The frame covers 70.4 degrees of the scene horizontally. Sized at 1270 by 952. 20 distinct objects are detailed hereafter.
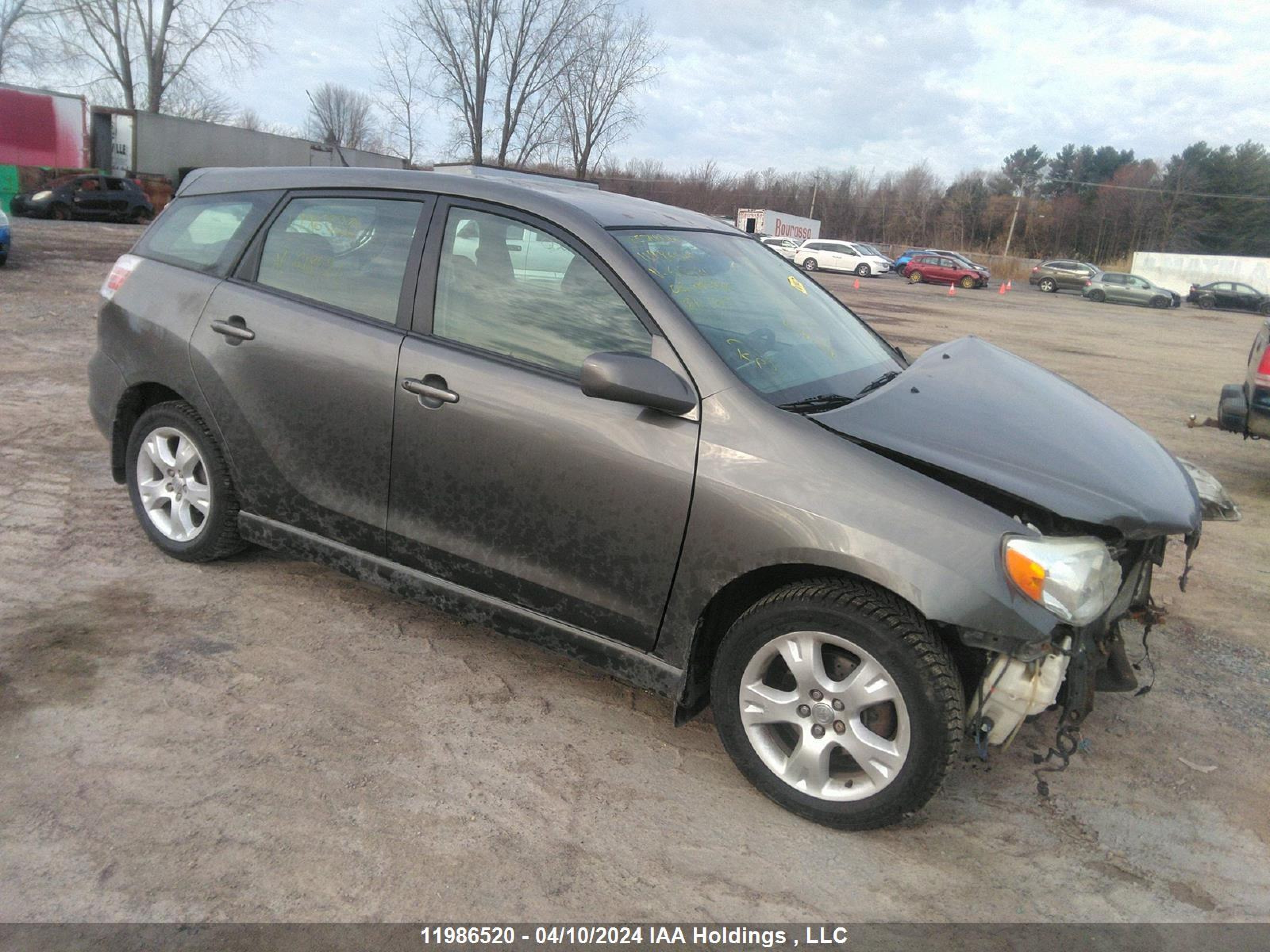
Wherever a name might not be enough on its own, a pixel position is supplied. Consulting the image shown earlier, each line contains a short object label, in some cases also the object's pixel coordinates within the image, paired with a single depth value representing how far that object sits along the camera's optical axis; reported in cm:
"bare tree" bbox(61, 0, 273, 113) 4741
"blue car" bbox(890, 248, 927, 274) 4491
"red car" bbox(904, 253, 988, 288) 4253
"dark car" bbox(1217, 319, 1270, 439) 634
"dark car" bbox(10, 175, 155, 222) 2628
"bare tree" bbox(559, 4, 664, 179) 3491
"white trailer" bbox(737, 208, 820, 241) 5031
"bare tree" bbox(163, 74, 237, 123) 5003
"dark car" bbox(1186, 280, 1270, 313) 4159
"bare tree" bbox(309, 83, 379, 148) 8869
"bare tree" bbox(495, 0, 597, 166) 3366
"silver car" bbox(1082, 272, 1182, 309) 4050
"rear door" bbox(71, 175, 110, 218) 2664
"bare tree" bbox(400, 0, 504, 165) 3309
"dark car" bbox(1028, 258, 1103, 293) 4503
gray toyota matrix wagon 259
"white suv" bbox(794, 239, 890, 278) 4338
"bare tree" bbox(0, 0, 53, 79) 4600
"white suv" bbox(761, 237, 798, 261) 4166
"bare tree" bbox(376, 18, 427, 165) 3541
